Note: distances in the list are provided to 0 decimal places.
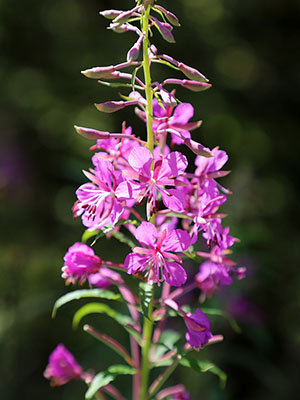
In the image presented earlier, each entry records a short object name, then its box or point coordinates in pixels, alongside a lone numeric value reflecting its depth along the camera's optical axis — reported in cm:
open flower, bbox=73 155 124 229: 45
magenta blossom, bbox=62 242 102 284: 47
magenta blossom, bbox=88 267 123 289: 48
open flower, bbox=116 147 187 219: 44
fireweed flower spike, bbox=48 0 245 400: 44
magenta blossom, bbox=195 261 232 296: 47
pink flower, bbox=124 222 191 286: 44
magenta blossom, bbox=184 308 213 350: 45
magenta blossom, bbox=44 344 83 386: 49
